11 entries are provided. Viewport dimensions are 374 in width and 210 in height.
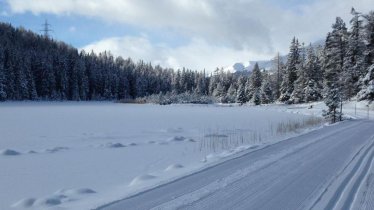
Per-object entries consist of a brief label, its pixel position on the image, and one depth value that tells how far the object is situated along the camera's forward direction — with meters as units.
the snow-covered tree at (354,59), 48.84
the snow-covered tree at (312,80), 59.19
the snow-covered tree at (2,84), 69.81
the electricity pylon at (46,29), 114.65
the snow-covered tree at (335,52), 56.97
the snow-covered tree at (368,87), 41.88
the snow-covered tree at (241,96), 80.44
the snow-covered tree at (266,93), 72.69
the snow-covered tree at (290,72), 66.31
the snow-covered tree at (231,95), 91.88
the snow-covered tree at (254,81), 81.62
